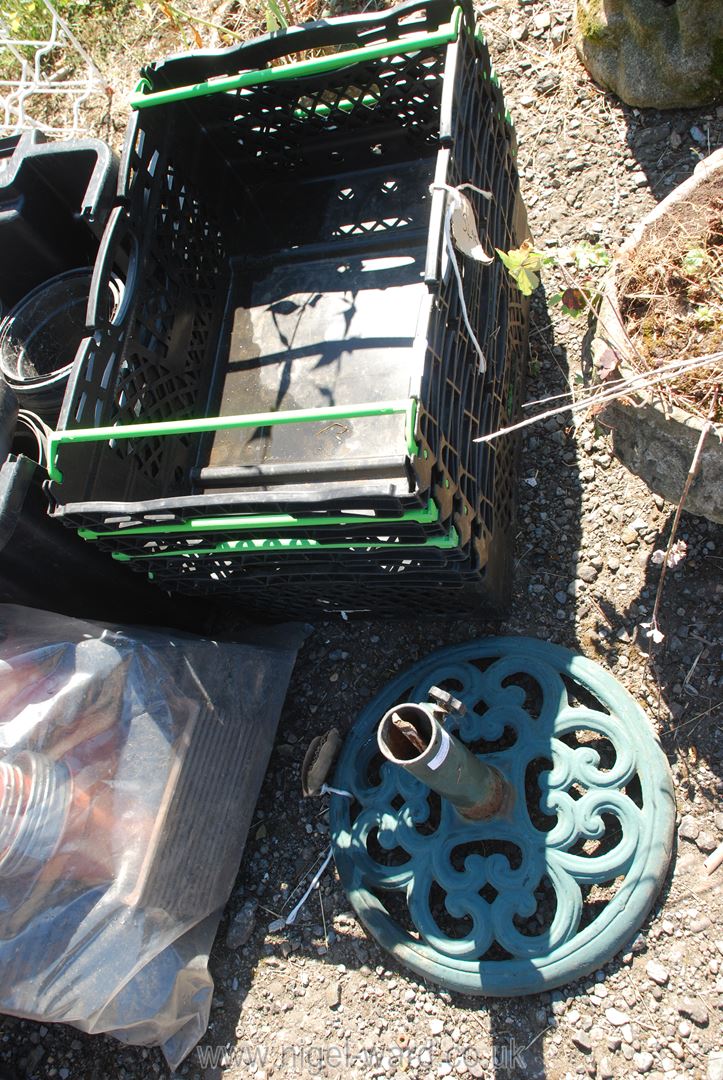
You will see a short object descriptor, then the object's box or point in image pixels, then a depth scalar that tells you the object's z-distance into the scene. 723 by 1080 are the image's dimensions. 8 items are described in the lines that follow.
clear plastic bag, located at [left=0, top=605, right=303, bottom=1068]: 1.75
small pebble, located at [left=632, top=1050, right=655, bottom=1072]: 1.75
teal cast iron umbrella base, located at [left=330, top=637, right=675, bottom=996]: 1.81
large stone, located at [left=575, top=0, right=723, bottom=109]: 2.28
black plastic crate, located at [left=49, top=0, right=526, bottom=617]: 1.70
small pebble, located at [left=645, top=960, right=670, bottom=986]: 1.79
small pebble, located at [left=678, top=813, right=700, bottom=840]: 1.86
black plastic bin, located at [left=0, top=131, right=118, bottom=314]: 2.13
